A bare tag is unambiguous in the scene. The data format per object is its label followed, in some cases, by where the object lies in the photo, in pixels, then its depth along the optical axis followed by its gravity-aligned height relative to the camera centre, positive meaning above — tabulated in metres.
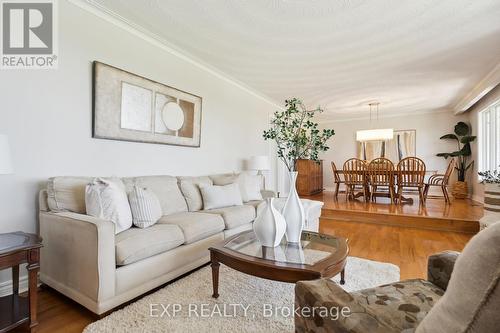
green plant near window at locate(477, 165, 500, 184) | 3.26 -0.15
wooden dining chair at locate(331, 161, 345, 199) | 5.69 -0.20
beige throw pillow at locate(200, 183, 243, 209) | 2.98 -0.36
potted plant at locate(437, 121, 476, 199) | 6.20 +0.34
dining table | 4.99 -0.31
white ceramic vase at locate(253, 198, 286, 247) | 1.88 -0.44
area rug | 1.55 -0.96
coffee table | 1.52 -0.60
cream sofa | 1.61 -0.60
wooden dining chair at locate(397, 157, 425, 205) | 4.75 -0.12
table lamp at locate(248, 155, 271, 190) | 4.49 +0.07
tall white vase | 1.99 -0.38
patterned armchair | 0.53 -0.47
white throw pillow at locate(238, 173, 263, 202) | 3.61 -0.29
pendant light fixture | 5.84 +0.77
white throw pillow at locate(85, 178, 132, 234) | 1.90 -0.28
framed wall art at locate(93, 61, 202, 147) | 2.48 +0.64
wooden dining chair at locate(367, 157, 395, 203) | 5.02 -0.13
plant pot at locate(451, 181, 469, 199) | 6.20 -0.55
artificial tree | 2.02 +0.25
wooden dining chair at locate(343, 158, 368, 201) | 5.35 -0.17
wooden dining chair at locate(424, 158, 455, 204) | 4.91 -0.30
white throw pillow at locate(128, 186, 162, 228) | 2.13 -0.35
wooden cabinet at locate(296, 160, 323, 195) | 6.66 -0.27
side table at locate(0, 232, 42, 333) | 1.38 -0.58
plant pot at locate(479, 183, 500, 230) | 3.19 -0.46
